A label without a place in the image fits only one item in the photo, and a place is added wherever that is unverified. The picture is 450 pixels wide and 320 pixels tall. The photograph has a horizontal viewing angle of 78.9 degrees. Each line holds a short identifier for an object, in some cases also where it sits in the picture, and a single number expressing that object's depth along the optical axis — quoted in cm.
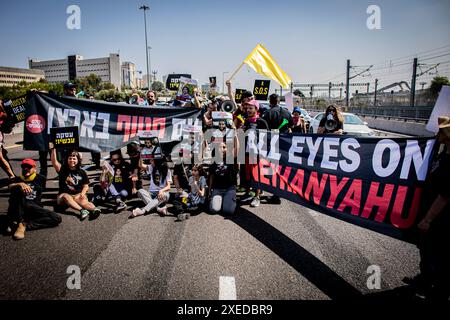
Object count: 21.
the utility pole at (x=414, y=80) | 2655
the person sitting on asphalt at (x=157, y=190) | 532
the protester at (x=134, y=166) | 589
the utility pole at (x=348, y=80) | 3825
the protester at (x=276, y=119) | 619
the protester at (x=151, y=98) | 862
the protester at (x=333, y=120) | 627
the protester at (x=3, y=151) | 621
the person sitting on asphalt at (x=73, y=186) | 516
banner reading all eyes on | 344
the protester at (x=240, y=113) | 608
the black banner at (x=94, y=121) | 616
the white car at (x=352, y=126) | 1255
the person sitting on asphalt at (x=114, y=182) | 566
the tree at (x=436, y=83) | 4245
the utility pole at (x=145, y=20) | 4216
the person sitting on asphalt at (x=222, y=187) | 529
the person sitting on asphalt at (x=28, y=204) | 443
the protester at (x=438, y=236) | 264
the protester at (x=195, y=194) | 538
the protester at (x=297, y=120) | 948
